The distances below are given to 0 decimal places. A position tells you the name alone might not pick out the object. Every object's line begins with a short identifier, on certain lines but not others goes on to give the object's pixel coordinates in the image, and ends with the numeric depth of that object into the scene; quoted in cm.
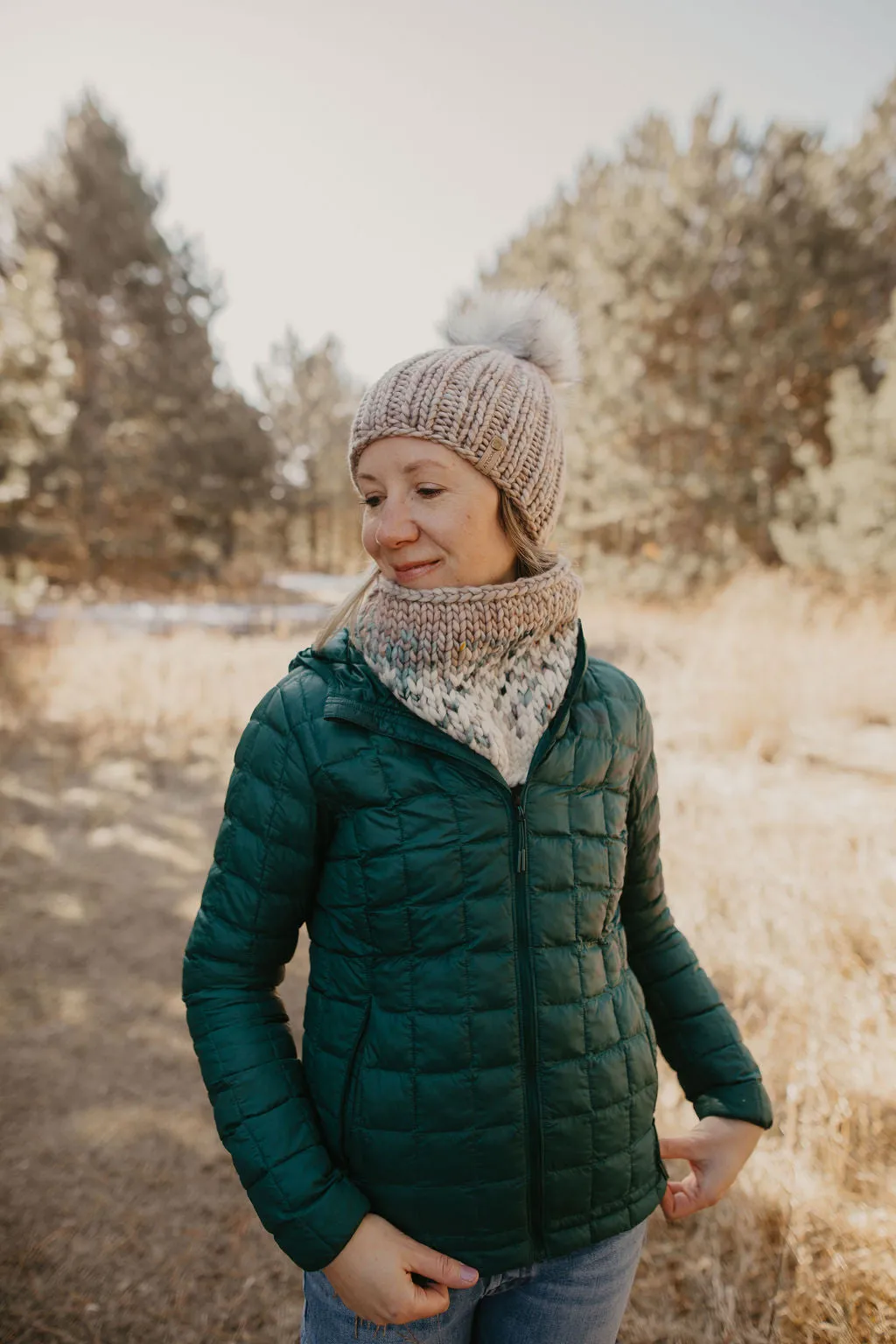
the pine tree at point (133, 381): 1750
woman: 103
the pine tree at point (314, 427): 3919
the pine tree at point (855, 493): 955
